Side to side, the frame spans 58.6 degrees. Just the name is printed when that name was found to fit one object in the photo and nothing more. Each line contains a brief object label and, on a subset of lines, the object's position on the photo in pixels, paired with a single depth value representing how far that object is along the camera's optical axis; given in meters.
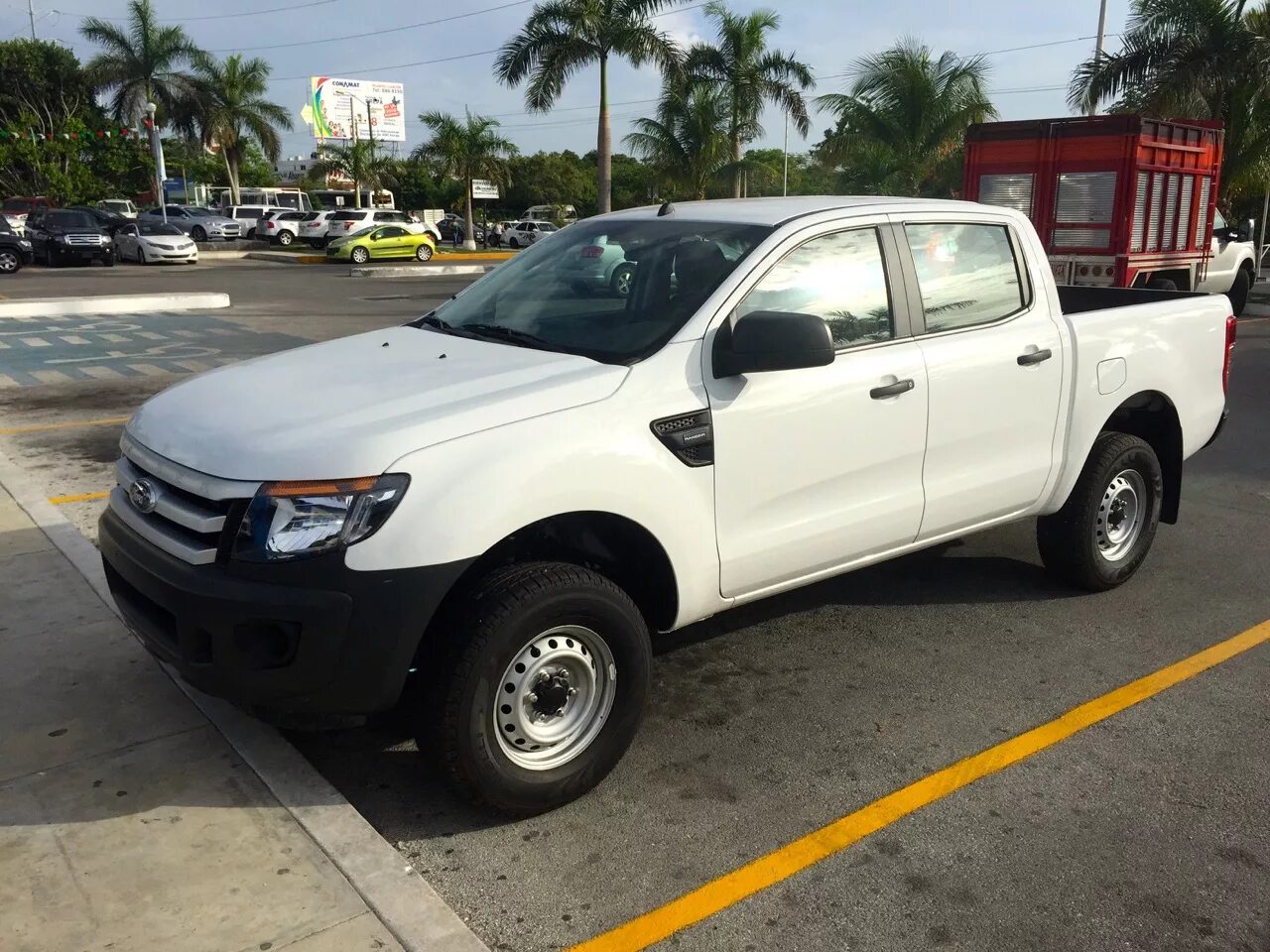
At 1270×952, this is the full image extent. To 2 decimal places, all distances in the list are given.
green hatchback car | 35.94
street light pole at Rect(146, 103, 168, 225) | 45.66
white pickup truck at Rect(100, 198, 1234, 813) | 3.07
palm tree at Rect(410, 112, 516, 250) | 46.69
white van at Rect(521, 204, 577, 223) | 58.35
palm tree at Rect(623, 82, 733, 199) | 33.06
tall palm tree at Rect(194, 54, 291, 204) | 53.09
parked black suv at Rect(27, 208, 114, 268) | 29.23
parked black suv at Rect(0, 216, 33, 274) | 27.16
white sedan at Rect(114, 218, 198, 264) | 31.77
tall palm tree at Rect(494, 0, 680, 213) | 30.12
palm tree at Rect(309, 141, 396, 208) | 55.38
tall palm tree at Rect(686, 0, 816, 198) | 32.66
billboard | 85.12
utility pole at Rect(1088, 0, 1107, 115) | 30.78
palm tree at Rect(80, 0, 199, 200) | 50.03
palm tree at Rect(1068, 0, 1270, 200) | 21.03
